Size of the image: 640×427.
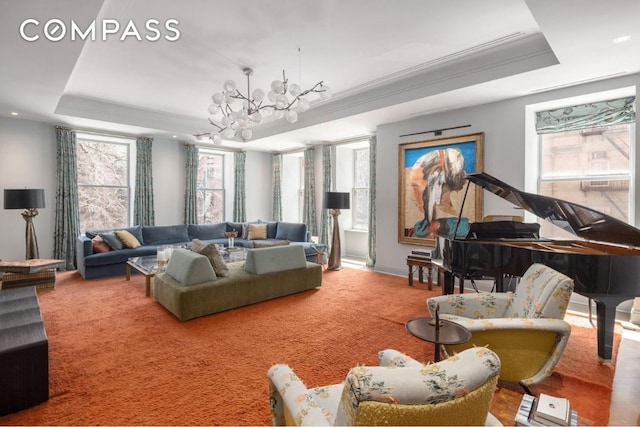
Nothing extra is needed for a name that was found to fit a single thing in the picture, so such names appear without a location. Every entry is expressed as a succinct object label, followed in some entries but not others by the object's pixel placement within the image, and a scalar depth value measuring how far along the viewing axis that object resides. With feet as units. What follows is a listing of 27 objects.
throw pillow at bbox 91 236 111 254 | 17.99
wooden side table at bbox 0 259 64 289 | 14.60
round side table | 6.00
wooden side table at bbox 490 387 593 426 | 4.71
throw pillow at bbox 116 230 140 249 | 19.04
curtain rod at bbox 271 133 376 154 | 22.16
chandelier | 11.56
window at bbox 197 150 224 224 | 26.18
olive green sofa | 11.64
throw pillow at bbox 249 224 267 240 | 24.06
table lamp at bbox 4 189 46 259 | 16.03
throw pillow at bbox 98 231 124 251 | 18.48
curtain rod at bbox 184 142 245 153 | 24.90
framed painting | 15.80
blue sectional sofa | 17.47
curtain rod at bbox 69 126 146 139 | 20.10
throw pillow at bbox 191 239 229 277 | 12.82
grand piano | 8.07
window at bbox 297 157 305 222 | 29.81
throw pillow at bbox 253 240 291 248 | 15.95
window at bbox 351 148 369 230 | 24.62
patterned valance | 12.55
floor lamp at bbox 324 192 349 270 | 20.25
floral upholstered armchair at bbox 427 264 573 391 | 6.76
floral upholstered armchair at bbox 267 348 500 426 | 2.84
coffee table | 14.12
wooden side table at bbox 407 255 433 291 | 15.94
